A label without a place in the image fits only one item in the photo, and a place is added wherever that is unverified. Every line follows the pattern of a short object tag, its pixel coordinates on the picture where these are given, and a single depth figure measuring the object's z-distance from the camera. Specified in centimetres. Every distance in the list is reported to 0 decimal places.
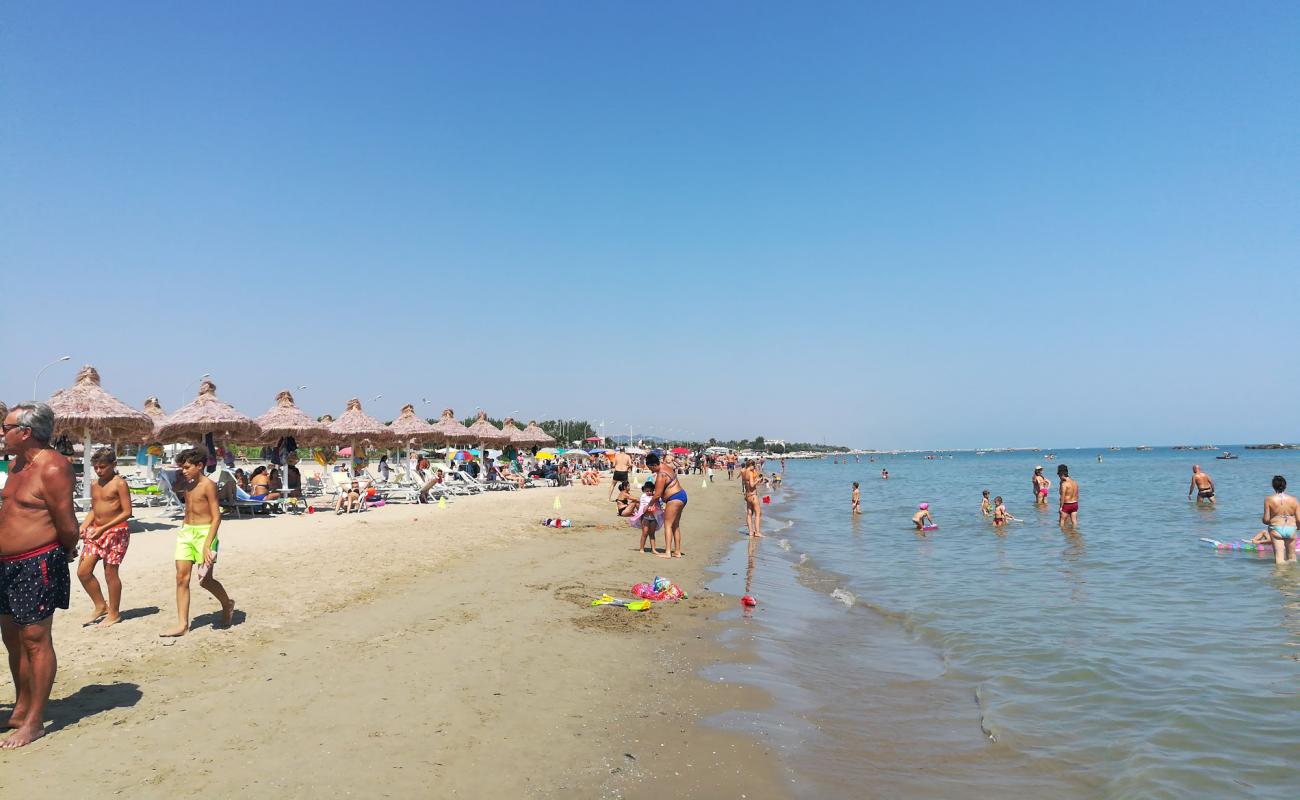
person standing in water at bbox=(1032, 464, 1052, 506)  2277
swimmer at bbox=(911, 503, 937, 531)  1700
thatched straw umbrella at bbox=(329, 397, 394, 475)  1878
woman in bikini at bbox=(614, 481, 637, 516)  1521
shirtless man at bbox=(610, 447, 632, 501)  2046
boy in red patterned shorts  575
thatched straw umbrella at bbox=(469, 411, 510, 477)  2807
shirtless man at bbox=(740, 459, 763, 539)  1535
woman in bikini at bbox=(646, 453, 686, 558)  1078
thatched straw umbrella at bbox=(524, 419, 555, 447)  3284
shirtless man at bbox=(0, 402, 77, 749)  361
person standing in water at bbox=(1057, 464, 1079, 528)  1664
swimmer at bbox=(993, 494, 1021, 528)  1786
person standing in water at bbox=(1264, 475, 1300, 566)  1095
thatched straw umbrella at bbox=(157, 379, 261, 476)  1477
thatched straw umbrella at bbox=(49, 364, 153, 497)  1228
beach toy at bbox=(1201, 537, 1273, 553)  1257
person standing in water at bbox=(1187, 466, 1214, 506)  2323
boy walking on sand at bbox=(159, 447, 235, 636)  550
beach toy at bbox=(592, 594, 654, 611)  750
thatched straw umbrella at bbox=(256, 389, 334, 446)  1688
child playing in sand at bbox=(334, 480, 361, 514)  1538
